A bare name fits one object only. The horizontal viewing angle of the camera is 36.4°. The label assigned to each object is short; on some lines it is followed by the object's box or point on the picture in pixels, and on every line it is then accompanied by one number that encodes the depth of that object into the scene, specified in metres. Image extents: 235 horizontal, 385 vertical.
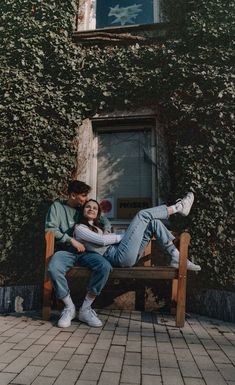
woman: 3.88
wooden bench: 3.77
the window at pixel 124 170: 5.41
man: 3.76
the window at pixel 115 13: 5.87
